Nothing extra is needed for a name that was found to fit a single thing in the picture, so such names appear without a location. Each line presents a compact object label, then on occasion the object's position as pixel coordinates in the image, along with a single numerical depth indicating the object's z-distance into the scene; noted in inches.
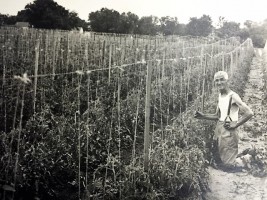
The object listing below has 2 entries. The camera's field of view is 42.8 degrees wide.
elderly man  165.0
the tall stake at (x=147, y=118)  137.7
